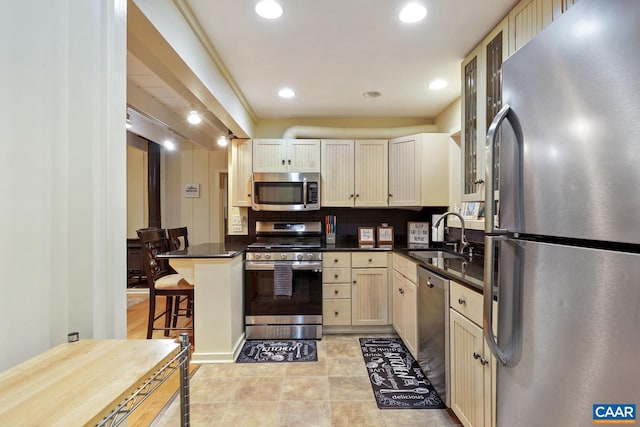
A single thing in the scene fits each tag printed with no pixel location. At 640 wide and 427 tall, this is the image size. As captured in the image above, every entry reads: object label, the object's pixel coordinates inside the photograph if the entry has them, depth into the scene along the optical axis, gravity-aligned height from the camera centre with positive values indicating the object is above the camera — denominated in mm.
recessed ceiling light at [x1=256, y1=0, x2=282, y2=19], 1622 +1178
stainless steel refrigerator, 598 -17
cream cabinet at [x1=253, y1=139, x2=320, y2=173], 3398 +705
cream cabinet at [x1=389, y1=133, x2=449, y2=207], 3100 +486
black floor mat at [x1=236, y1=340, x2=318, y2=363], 2590 -1271
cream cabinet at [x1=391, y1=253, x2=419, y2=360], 2363 -768
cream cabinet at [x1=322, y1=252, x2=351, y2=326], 3086 -770
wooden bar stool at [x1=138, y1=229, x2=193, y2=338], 2701 -617
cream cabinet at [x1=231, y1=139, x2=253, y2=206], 3408 +521
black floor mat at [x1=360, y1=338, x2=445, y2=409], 1981 -1260
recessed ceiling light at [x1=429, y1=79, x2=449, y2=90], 2624 +1205
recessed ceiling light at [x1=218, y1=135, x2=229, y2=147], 3618 +962
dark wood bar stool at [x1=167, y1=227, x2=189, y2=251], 3332 -238
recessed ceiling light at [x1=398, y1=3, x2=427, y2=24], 1646 +1177
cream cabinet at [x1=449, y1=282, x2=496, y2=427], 1349 -756
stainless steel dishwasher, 1795 -771
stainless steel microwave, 3309 +267
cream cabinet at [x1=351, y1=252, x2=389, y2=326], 3092 -747
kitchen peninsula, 2539 -780
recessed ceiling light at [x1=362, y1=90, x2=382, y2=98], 2859 +1209
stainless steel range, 2949 -776
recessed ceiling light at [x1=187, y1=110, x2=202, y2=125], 3079 +1054
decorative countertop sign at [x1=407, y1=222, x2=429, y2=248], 3394 -220
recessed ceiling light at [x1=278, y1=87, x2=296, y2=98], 2807 +1206
